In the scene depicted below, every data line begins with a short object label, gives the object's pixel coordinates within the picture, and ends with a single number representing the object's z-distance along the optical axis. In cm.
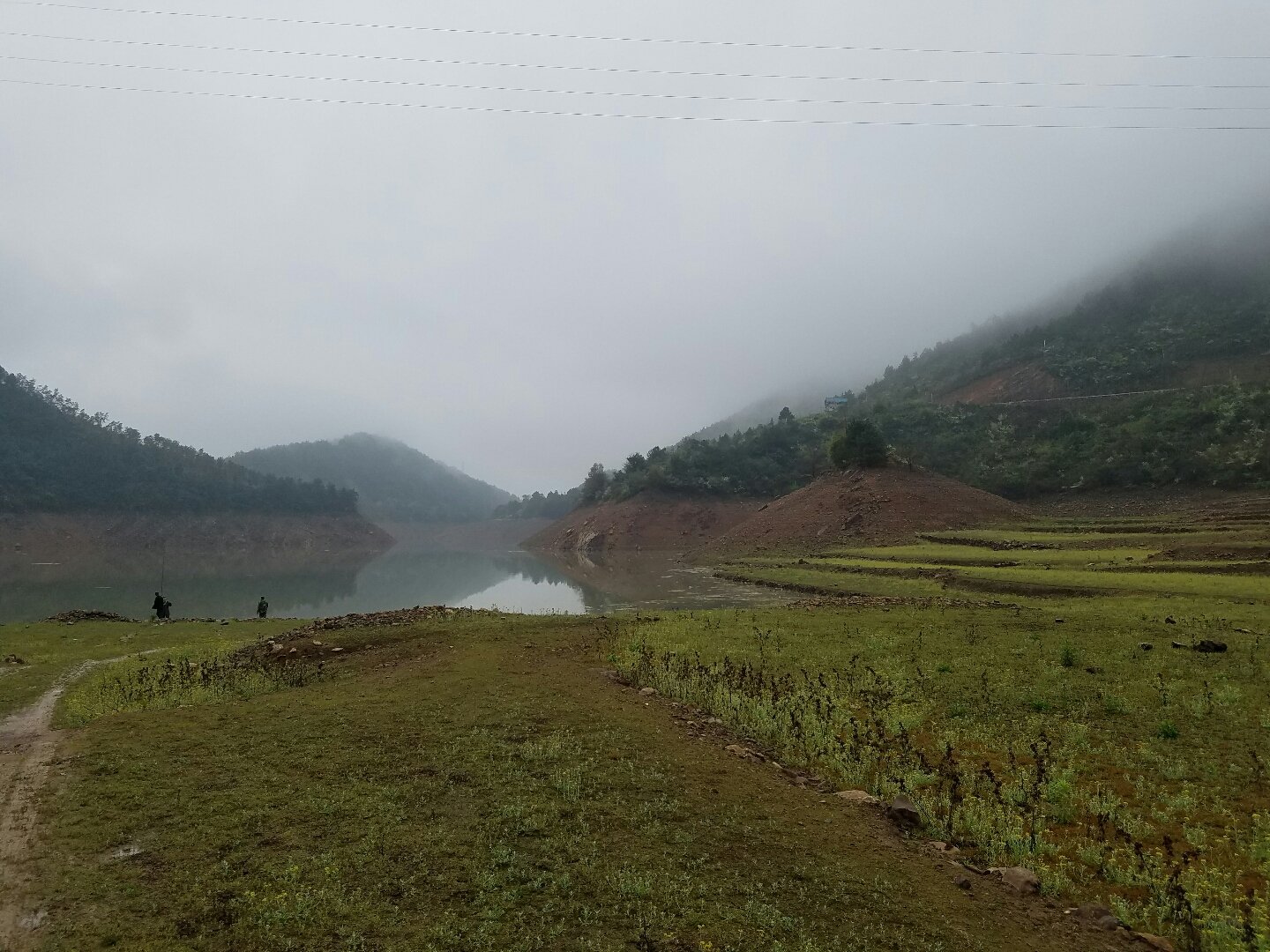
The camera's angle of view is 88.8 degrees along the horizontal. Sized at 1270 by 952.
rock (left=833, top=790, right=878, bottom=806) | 862
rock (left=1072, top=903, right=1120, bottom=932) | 618
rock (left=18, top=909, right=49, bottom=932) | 528
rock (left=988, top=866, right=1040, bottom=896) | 672
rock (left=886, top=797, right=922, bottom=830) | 808
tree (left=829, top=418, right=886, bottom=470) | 8044
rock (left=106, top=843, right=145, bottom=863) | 641
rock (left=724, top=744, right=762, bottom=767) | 1015
